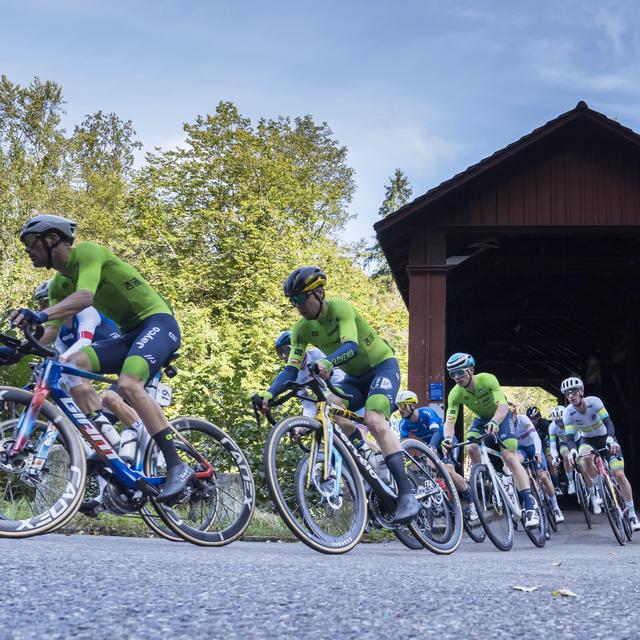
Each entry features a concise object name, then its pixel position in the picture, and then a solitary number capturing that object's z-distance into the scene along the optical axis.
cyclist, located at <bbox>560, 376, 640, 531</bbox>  11.48
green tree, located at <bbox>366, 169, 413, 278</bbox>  61.75
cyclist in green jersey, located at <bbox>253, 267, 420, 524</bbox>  6.55
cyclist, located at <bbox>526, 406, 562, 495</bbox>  17.69
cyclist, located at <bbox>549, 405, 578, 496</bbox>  15.19
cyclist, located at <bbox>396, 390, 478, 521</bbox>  11.16
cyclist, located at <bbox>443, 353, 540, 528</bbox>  10.03
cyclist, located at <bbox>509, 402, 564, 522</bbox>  12.52
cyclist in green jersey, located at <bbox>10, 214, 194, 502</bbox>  5.52
